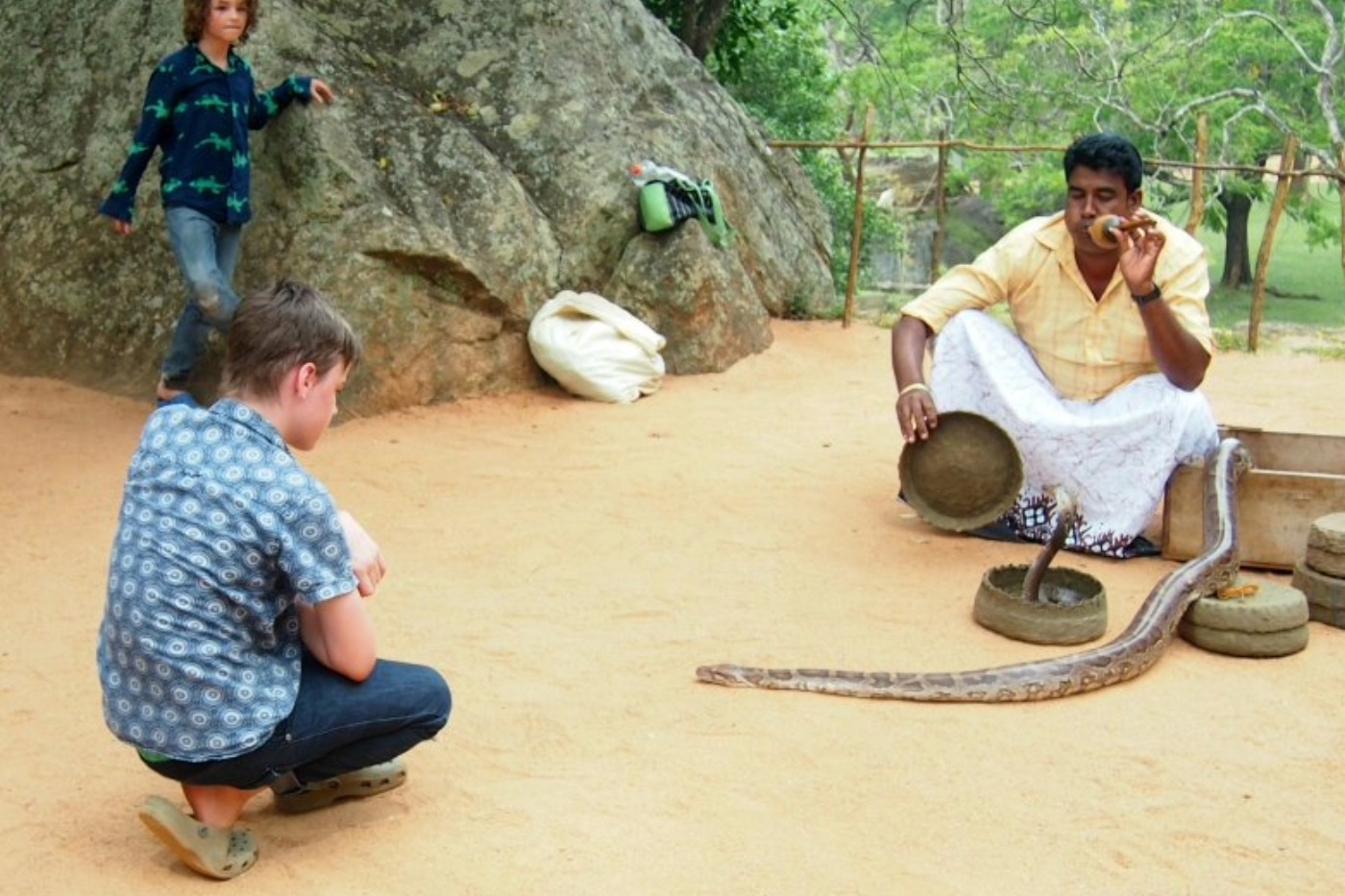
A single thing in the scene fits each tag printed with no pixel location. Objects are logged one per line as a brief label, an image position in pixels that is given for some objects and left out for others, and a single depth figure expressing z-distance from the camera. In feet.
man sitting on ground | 16.80
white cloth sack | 25.54
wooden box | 16.78
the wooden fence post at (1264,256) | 33.60
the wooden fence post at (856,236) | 34.24
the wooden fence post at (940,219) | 36.52
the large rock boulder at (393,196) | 24.23
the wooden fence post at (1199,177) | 34.27
